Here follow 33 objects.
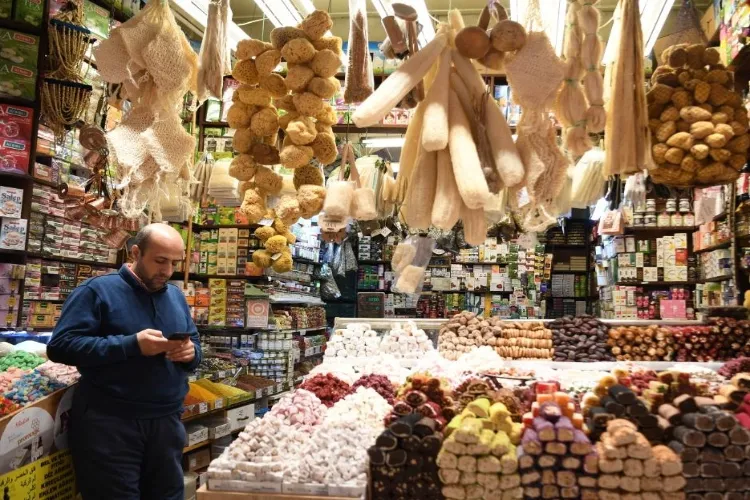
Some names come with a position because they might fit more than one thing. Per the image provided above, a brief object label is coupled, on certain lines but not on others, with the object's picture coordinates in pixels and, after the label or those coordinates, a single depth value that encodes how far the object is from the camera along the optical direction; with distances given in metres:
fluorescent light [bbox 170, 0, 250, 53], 4.45
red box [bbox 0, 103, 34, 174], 4.12
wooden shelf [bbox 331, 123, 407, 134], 5.41
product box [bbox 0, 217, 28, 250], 4.07
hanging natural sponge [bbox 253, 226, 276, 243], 4.79
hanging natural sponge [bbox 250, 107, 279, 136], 2.91
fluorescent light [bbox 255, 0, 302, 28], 4.51
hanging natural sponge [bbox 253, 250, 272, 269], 4.72
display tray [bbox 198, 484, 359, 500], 2.01
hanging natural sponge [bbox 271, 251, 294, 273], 4.75
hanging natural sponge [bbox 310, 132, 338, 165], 2.96
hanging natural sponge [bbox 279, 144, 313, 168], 2.83
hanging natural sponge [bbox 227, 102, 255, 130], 2.95
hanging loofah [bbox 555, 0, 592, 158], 2.14
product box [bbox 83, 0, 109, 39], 4.70
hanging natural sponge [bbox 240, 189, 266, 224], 3.04
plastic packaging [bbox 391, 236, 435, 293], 3.50
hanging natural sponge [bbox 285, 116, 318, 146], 2.81
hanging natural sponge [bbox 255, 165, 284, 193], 3.03
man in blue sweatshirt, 2.70
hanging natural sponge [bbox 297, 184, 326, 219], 2.82
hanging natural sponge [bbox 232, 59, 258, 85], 2.92
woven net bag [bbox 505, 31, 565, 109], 2.05
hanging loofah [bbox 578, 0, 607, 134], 2.10
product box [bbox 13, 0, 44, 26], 4.21
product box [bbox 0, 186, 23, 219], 4.08
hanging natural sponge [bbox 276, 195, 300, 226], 2.92
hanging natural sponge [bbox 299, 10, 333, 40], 2.81
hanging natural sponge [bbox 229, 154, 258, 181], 2.96
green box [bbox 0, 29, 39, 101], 4.15
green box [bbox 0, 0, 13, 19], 4.16
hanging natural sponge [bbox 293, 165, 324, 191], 2.96
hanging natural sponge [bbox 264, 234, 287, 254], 4.77
